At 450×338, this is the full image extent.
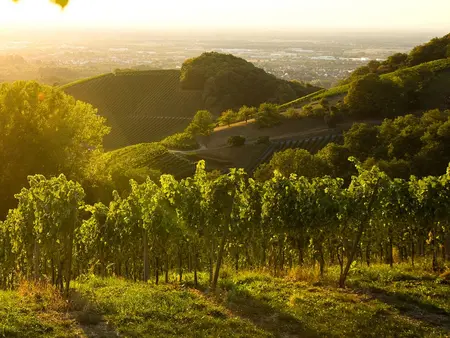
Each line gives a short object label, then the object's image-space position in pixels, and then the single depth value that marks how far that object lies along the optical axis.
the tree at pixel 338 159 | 50.58
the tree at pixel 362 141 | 56.75
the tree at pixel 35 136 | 38.72
